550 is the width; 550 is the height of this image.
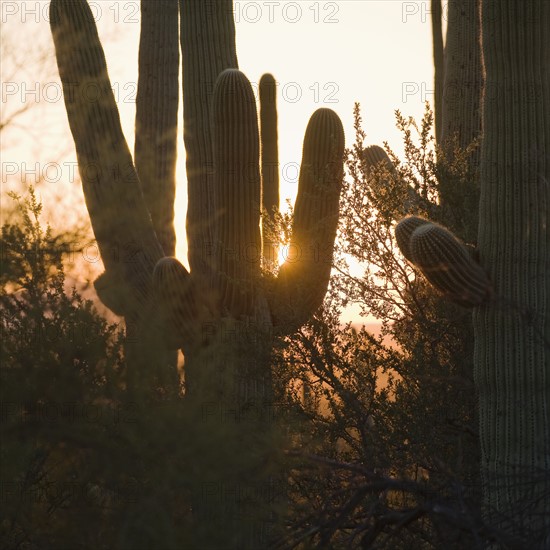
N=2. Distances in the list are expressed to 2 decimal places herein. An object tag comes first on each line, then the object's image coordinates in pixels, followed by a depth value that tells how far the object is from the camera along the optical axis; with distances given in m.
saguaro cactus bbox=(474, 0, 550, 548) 12.59
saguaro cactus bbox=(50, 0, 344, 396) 15.70
